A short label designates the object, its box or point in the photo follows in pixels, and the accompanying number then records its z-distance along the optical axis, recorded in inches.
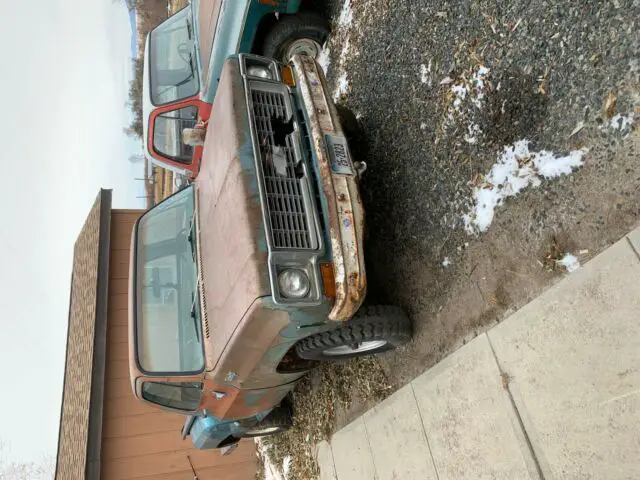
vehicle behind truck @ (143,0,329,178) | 218.7
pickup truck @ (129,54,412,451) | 128.9
